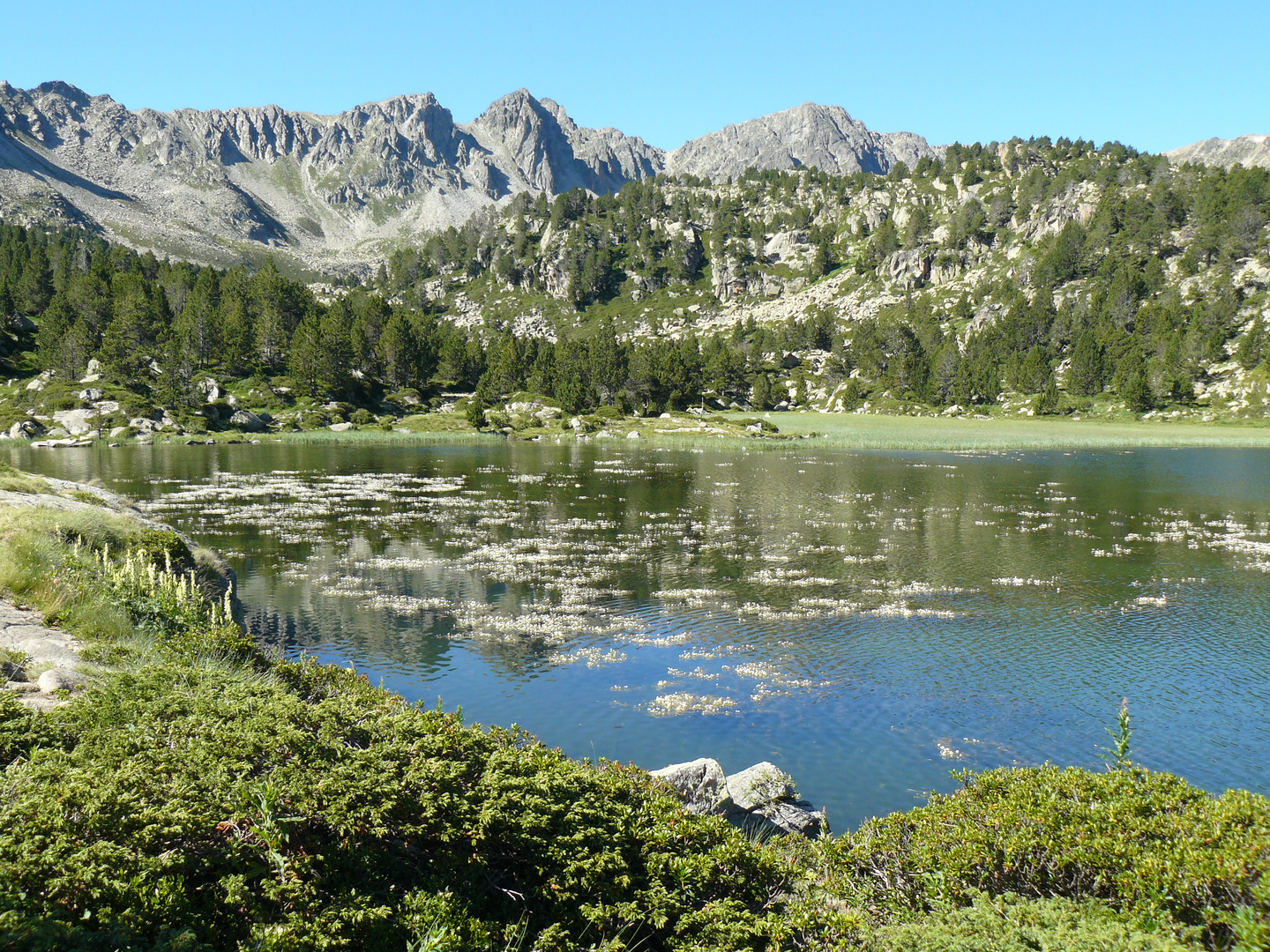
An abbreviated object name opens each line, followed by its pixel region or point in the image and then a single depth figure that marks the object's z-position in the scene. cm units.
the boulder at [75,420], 13112
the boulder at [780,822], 1362
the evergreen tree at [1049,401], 18825
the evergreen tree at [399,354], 19138
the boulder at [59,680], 1339
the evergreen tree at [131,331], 15838
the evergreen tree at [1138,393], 17825
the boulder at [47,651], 1556
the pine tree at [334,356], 17412
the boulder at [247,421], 14525
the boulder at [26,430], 12469
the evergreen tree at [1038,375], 19862
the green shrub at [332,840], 677
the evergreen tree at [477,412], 15975
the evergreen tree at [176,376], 14775
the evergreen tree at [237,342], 17312
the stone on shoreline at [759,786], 1408
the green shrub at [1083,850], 797
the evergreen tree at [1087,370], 19512
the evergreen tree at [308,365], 17162
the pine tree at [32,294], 19400
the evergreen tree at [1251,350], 17600
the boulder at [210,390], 15200
